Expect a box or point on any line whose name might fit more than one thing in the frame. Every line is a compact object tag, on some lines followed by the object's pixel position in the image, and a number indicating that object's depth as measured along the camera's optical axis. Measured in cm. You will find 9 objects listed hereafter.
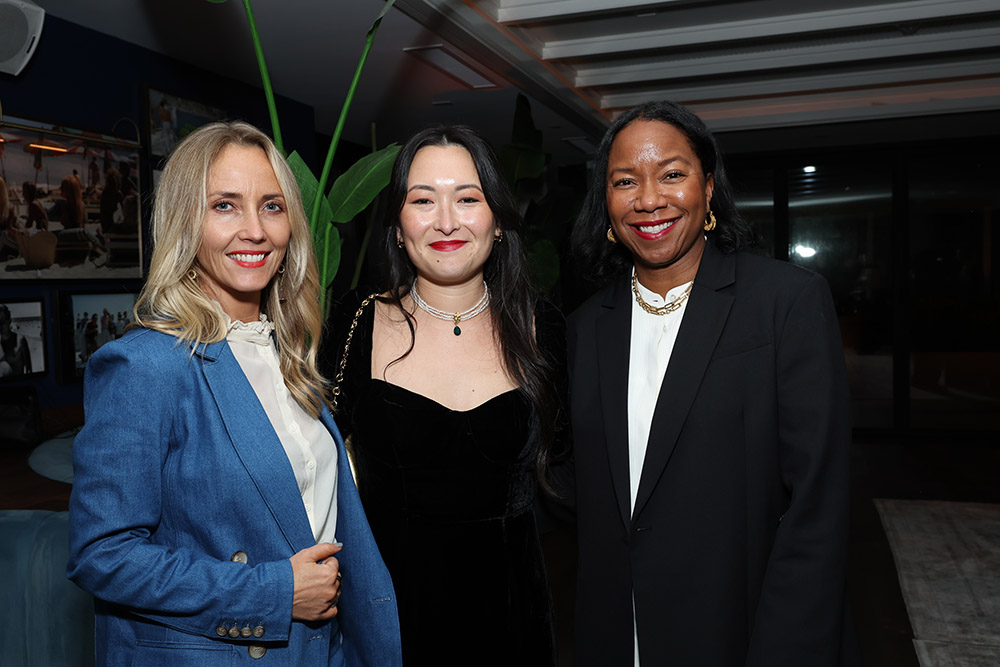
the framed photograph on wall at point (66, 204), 342
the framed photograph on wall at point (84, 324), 373
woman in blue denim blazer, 113
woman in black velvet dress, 170
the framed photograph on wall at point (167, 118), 412
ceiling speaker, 321
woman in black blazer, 148
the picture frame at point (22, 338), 343
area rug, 337
